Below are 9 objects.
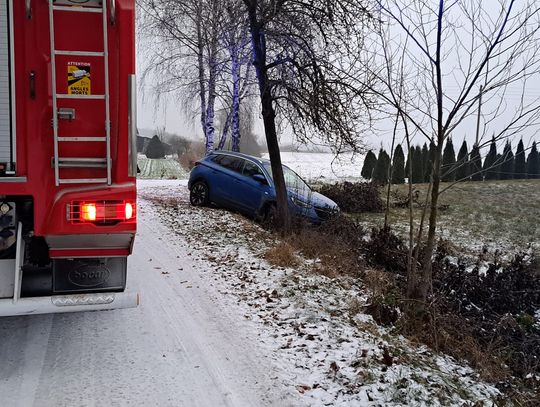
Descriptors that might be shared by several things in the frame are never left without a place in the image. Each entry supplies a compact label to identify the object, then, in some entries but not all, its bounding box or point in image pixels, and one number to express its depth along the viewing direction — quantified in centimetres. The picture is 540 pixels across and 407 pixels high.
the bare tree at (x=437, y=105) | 502
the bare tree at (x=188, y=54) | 1880
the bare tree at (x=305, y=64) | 932
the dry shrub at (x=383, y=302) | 537
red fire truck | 326
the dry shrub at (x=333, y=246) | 731
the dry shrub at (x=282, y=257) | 709
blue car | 1106
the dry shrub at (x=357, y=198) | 1697
